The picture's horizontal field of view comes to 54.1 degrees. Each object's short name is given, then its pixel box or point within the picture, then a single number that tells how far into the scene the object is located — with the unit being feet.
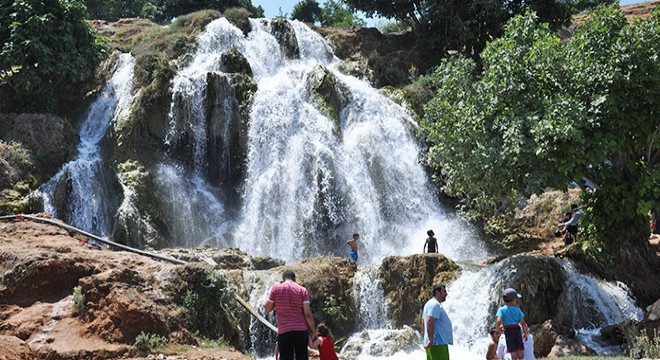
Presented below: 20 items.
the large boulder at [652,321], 39.87
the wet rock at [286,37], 97.88
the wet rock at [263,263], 56.75
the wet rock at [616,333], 40.93
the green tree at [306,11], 172.75
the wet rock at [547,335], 41.39
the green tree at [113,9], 156.28
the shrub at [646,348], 35.14
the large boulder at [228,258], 54.34
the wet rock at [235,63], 86.48
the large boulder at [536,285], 45.14
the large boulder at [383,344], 44.47
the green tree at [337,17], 177.99
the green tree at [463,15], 96.43
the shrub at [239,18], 99.19
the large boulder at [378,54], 97.50
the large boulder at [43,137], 69.41
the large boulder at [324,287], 46.75
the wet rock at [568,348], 40.14
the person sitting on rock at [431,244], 55.88
